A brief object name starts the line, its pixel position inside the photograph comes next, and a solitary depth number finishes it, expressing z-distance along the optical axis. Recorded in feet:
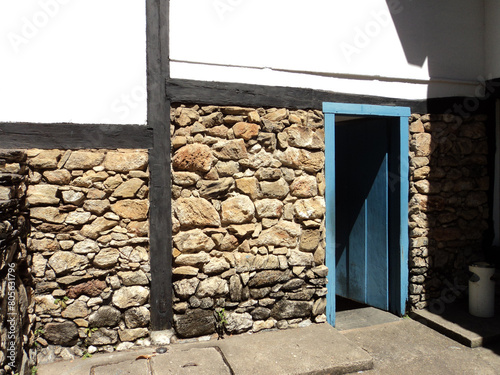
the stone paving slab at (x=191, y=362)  9.67
